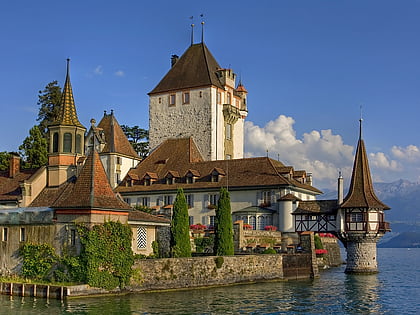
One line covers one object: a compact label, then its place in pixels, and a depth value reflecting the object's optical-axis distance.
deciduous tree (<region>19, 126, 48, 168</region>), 69.44
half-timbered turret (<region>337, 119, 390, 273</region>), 54.00
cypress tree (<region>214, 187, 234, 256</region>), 43.06
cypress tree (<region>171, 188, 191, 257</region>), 40.97
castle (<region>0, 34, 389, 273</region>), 37.72
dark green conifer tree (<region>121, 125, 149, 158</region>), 102.06
